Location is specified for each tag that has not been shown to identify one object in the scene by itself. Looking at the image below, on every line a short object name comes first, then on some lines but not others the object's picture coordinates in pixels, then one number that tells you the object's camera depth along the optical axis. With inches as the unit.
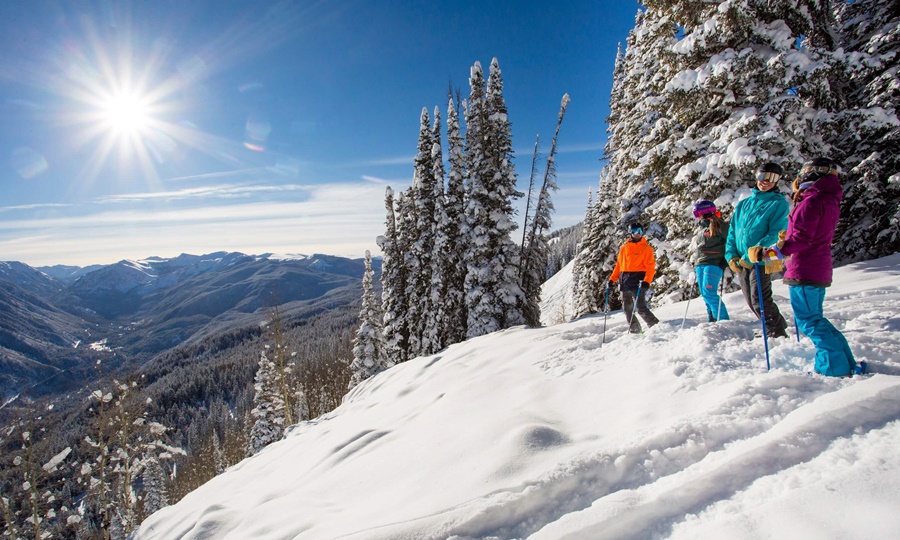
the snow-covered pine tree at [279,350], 938.7
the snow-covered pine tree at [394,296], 934.4
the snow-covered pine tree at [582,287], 952.0
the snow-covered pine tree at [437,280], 803.4
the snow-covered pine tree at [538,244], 833.5
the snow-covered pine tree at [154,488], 1590.8
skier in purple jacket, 149.6
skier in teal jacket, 188.9
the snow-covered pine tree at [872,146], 369.7
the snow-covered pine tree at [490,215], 722.2
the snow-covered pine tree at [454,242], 799.7
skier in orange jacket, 278.1
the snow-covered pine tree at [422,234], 891.4
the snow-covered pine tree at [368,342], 962.9
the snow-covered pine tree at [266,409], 1010.7
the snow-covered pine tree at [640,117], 436.1
